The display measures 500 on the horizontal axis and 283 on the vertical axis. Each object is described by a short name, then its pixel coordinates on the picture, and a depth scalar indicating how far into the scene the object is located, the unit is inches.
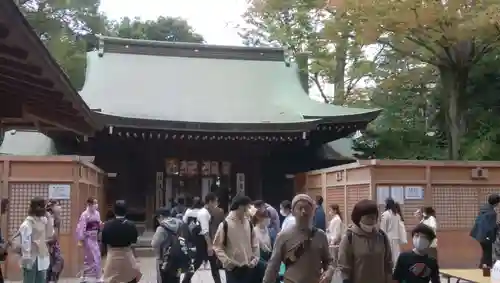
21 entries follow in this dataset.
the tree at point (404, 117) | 861.2
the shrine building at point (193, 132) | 757.9
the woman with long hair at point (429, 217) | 416.2
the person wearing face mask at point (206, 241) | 383.6
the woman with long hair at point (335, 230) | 462.0
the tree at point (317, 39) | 859.4
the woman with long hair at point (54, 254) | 393.1
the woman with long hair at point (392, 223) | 445.0
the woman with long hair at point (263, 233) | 355.6
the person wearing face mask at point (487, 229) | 400.5
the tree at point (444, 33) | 666.2
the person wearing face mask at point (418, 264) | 207.2
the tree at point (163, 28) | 1812.3
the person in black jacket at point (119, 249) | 273.7
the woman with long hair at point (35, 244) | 322.3
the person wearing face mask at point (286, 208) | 457.4
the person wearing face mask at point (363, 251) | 207.5
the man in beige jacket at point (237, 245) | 280.2
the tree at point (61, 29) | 1160.8
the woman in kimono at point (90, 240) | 434.3
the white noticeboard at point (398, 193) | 528.0
